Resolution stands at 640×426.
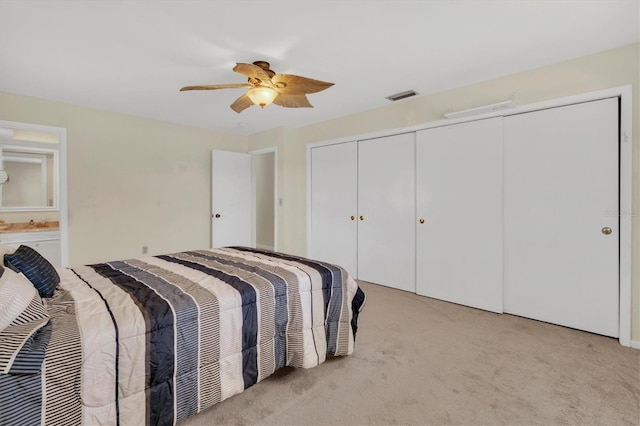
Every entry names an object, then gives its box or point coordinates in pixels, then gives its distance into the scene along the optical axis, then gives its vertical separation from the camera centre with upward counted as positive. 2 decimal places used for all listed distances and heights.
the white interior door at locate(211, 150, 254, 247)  5.03 +0.20
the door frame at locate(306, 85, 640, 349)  2.36 +0.03
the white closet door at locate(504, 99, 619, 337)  2.49 -0.05
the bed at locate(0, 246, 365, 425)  1.13 -0.56
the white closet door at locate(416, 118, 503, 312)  3.05 -0.03
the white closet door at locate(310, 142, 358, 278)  4.30 +0.09
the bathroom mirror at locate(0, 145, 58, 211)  4.30 +0.49
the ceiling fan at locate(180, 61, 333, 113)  2.34 +1.02
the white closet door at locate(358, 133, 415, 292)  3.70 -0.01
